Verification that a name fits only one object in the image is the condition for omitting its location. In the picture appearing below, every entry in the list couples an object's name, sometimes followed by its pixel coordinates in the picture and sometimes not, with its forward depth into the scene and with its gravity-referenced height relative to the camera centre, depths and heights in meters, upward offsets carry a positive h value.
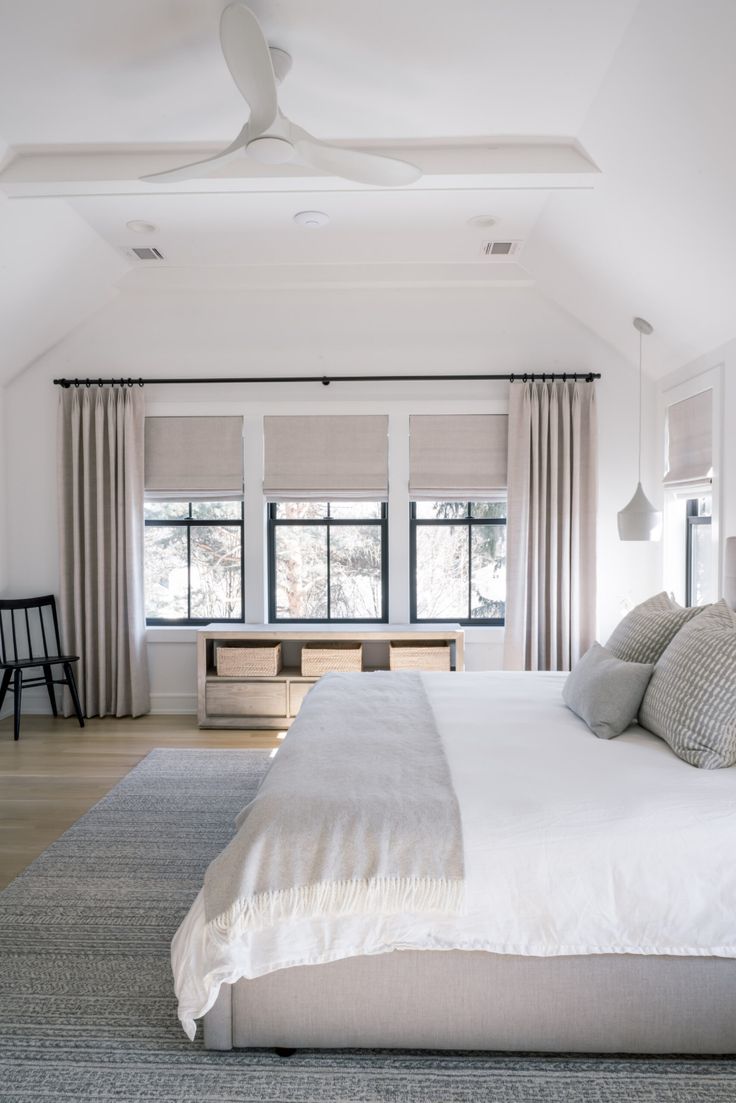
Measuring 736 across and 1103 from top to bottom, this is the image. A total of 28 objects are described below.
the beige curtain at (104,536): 4.71 +0.12
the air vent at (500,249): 4.14 +1.85
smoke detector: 3.66 +1.80
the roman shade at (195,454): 4.83 +0.69
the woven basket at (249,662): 4.50 -0.71
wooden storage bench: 4.47 -0.74
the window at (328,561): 4.94 -0.06
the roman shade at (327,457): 4.78 +0.66
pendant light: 3.43 +0.16
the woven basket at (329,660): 4.48 -0.70
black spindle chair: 4.53 -0.62
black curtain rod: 4.61 +1.18
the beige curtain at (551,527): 4.56 +0.17
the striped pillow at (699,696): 2.01 -0.45
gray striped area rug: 1.64 -1.27
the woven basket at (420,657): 4.45 -0.68
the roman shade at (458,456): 4.73 +0.66
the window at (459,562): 4.89 -0.07
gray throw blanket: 1.63 -0.72
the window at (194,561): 4.96 -0.06
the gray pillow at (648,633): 2.57 -0.31
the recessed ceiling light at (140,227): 3.81 +1.83
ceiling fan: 1.89 +1.33
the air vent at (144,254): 4.21 +1.86
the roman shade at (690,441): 3.78 +0.65
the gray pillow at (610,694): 2.33 -0.50
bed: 1.64 -0.95
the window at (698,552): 4.02 +0.00
